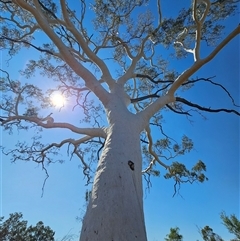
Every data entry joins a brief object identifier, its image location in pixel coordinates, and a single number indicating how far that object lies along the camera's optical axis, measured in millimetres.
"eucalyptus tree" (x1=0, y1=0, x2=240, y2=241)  1298
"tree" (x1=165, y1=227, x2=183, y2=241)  8881
